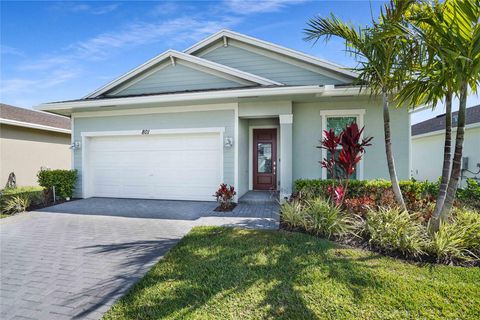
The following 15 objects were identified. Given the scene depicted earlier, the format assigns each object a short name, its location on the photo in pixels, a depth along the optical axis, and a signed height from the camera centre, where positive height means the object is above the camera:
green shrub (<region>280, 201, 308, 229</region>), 5.49 -1.37
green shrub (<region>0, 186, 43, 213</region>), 7.99 -1.25
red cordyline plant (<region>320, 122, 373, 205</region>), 5.80 +0.28
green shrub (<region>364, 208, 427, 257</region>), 4.09 -1.39
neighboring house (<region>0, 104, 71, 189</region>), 11.05 +0.84
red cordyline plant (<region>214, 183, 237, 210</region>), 7.75 -1.21
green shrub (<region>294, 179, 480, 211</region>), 6.84 -0.94
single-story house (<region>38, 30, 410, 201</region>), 8.41 +1.40
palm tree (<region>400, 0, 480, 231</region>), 3.76 +1.69
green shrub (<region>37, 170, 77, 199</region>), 9.15 -0.83
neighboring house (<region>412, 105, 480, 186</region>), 11.95 +0.69
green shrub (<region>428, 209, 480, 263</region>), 3.94 -1.45
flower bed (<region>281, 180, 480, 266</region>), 4.04 -1.33
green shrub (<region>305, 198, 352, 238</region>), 5.06 -1.38
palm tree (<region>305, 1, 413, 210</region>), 4.67 +2.37
